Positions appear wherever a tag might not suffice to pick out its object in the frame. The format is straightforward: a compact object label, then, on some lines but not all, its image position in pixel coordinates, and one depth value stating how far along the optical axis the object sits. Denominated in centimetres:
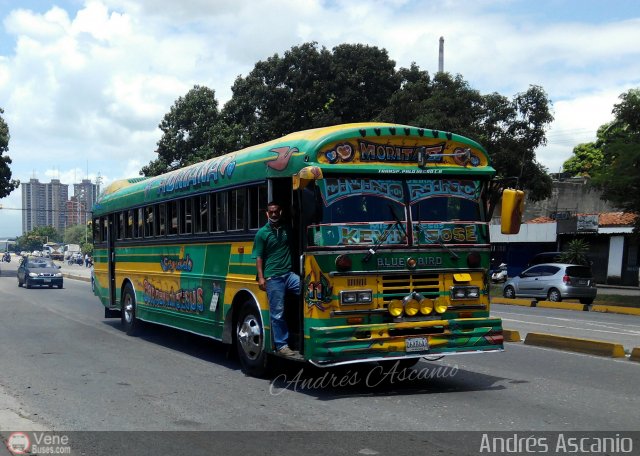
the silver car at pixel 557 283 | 2664
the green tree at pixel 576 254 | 3462
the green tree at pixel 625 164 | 2520
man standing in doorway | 879
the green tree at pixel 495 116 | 3036
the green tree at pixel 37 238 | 17125
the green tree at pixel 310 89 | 3706
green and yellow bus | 822
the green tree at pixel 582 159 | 6277
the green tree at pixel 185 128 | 3956
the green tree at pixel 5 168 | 5344
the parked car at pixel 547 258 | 3684
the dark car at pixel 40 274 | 3350
